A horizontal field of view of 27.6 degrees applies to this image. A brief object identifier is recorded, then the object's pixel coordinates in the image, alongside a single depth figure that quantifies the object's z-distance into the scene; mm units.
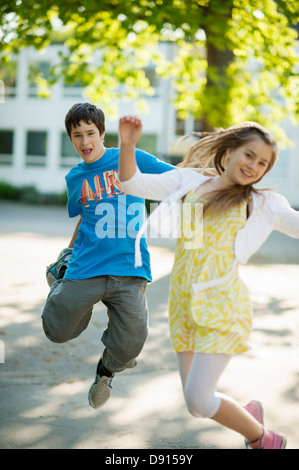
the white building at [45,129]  27703
